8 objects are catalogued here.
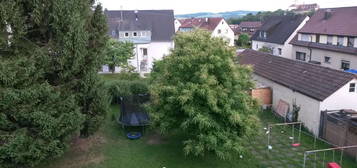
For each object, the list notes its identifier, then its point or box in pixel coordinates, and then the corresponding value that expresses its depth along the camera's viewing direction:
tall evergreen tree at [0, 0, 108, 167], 7.63
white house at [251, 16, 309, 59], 35.56
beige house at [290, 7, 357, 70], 23.58
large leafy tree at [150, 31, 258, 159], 8.78
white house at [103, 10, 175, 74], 33.00
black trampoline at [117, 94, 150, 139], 13.30
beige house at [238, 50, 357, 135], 12.65
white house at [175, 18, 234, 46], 52.97
